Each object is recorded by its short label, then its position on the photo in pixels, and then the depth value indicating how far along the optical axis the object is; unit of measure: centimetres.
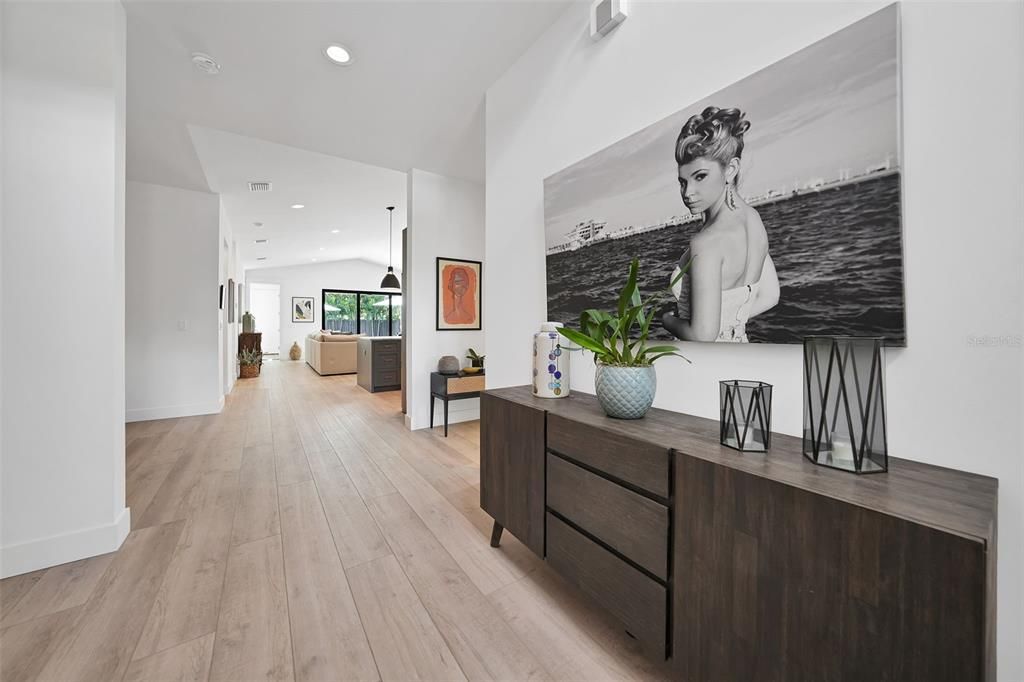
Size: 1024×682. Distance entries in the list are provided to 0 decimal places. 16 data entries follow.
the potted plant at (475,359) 419
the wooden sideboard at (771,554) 65
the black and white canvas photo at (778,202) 96
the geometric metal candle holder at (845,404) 86
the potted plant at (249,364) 752
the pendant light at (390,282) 789
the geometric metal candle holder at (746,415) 102
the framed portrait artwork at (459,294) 418
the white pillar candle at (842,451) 88
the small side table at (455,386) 382
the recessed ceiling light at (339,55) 226
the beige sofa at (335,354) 797
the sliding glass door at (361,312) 1178
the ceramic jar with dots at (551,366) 172
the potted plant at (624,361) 131
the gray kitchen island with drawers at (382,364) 605
